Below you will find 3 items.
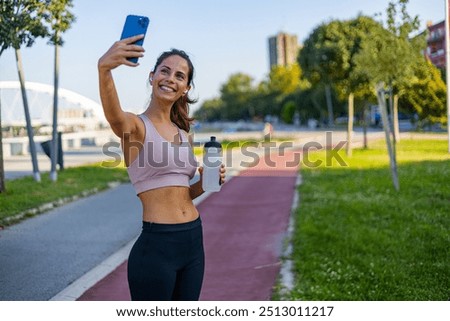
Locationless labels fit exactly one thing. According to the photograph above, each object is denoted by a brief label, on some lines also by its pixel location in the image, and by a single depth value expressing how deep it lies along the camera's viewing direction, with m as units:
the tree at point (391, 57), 6.16
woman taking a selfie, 2.06
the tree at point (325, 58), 9.82
